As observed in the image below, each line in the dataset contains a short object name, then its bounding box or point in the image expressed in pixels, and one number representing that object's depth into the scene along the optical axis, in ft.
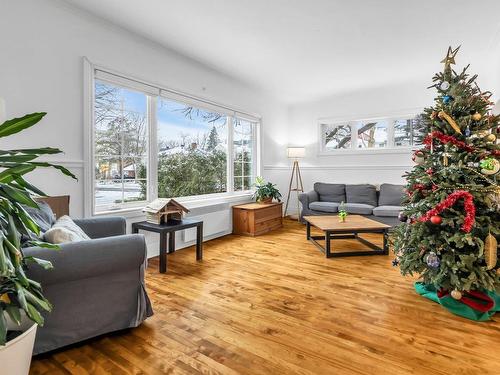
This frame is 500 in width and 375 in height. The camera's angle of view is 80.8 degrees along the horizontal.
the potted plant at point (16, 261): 3.88
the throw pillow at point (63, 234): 5.74
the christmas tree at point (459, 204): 6.88
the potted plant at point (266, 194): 17.13
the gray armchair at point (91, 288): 5.36
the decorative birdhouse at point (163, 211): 10.57
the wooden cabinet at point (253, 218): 15.58
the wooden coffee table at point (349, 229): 11.45
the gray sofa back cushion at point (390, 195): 16.25
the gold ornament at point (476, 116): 7.09
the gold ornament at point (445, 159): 7.39
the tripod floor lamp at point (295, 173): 20.02
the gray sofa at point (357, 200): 15.49
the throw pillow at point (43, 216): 6.41
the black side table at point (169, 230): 9.90
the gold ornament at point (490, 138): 7.05
